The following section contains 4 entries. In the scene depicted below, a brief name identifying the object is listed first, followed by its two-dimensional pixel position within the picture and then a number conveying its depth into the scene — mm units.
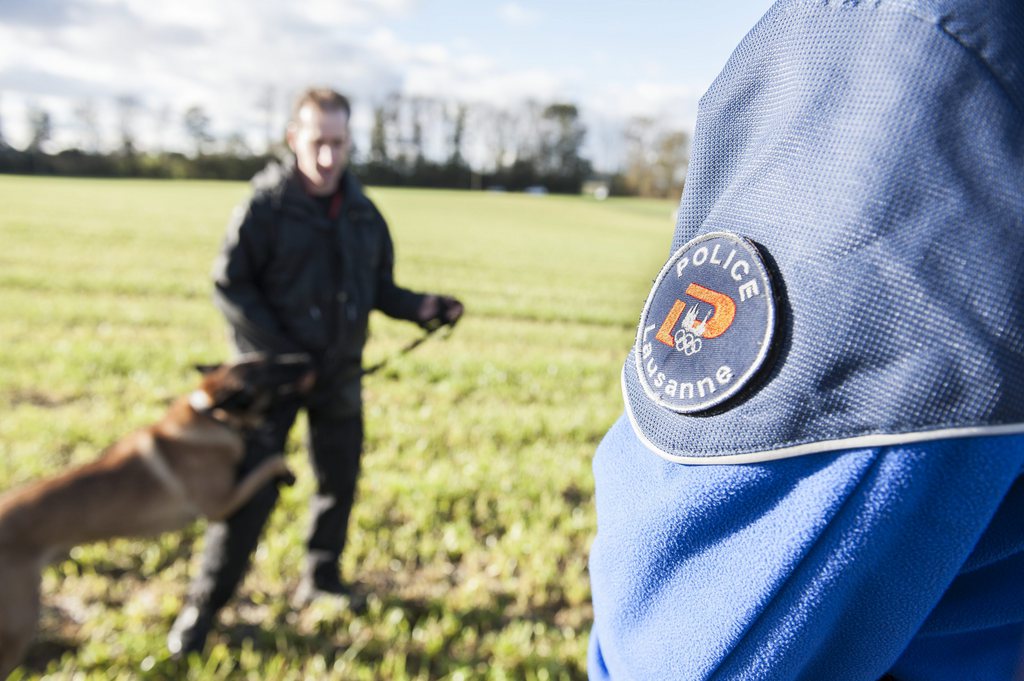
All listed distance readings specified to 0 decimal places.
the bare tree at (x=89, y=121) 68812
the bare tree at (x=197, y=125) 66125
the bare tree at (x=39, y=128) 60656
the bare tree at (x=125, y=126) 63656
